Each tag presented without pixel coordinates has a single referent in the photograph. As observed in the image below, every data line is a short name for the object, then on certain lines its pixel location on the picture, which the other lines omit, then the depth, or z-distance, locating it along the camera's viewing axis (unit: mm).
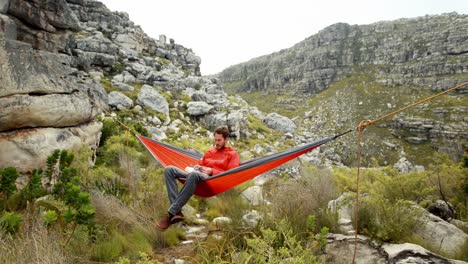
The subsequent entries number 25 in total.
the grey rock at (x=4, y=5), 3324
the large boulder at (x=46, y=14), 3500
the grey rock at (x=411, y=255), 1617
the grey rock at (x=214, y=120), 11797
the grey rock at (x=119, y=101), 9828
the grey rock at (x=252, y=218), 2232
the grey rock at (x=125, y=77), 12719
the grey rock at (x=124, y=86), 11727
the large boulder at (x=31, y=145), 2680
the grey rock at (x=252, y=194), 3400
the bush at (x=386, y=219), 1947
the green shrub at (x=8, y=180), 1871
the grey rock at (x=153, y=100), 10883
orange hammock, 2383
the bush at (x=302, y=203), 2207
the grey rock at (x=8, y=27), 3086
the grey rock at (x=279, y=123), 18234
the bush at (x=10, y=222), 1465
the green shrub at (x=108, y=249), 1811
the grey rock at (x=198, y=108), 12008
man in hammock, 2303
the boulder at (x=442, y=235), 1934
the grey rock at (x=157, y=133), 8041
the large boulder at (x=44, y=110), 2701
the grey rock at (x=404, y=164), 22445
